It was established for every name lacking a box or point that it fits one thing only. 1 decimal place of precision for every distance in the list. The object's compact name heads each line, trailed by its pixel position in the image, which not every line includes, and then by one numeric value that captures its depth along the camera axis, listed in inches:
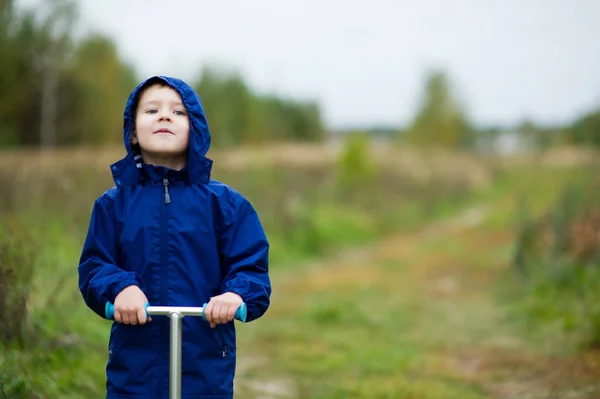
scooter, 96.7
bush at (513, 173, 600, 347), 260.8
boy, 103.1
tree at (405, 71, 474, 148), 1344.7
